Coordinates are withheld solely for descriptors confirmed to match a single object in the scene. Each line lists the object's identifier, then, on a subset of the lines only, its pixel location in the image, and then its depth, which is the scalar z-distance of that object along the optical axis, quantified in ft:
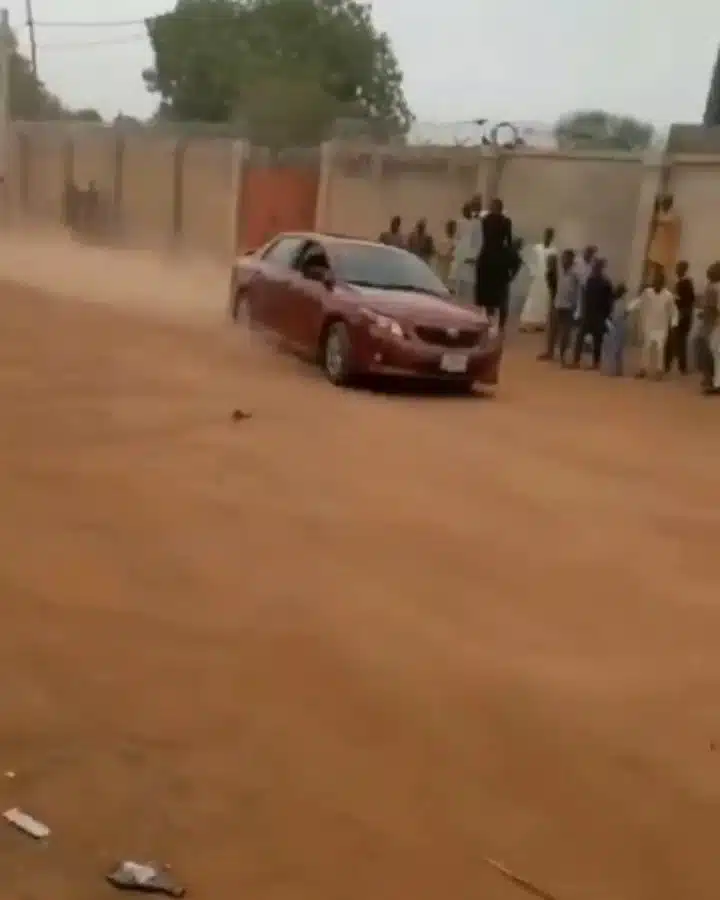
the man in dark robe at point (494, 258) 54.29
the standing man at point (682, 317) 51.78
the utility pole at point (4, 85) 135.95
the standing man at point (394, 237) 65.98
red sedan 41.68
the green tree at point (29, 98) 203.51
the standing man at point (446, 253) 66.71
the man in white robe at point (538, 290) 63.02
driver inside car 45.55
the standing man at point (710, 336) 49.14
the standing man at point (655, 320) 51.34
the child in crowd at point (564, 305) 55.11
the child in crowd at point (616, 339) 53.26
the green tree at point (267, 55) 185.26
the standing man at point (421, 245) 67.10
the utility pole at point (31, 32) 165.89
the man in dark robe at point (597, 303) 53.47
